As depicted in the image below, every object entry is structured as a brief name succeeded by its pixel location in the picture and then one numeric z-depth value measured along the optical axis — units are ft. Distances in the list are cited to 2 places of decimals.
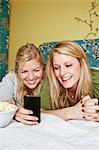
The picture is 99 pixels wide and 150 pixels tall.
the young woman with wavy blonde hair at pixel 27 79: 4.90
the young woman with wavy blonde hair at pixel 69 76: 4.60
